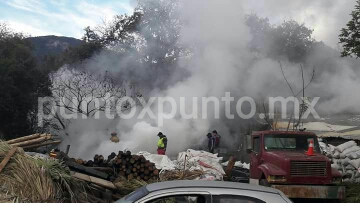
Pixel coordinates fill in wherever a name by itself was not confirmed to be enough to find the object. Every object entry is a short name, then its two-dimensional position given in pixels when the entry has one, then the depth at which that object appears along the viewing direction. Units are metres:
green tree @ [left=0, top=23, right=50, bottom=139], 26.05
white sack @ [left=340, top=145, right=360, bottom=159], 13.66
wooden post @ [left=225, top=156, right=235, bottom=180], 12.82
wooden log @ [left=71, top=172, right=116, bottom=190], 9.12
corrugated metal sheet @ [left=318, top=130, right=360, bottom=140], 18.02
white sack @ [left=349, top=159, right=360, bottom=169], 12.51
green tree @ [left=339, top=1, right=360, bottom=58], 15.65
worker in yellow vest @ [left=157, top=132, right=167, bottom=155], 17.50
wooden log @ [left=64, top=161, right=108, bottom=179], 9.57
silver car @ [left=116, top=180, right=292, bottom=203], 4.44
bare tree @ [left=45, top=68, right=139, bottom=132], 26.34
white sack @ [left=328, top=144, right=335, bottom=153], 14.55
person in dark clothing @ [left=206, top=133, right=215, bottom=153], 19.83
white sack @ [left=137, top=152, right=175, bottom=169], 13.01
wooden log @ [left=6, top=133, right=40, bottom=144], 10.41
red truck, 8.90
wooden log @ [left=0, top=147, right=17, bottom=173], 8.00
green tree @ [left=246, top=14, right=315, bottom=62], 31.41
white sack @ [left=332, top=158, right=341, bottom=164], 13.51
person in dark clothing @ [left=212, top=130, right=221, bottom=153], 20.00
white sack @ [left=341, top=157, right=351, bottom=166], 13.08
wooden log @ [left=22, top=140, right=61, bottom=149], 10.59
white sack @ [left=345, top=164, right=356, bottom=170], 12.77
